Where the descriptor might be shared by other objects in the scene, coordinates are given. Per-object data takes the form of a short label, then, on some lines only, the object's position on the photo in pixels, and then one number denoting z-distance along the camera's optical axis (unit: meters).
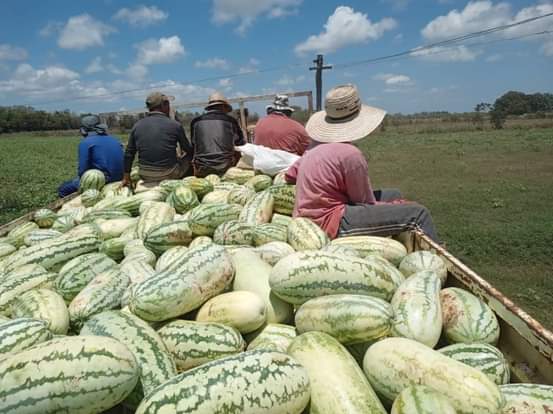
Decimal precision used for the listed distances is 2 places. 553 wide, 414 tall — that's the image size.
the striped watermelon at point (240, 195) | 4.41
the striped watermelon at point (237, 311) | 2.11
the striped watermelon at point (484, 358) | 1.89
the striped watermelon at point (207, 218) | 3.52
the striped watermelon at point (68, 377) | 1.46
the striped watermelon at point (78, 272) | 2.64
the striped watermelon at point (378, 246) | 3.24
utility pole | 21.66
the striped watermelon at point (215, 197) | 4.66
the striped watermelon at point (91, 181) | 6.39
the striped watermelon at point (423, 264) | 2.87
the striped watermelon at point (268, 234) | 3.24
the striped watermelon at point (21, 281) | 2.62
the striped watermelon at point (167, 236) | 3.32
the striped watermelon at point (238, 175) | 5.77
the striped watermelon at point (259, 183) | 5.06
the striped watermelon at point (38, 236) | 4.05
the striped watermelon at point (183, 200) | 4.39
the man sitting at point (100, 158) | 7.08
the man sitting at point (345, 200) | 3.78
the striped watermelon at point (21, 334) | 1.83
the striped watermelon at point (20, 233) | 4.41
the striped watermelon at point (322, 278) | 2.21
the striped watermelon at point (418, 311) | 2.03
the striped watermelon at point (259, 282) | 2.33
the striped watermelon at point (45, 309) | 2.19
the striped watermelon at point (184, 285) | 2.10
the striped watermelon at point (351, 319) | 1.95
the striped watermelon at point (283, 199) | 4.25
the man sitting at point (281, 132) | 6.34
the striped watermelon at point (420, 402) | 1.44
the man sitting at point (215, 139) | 6.47
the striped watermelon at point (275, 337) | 2.06
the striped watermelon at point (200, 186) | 4.84
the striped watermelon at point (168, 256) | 2.91
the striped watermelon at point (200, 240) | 3.34
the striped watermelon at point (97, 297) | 2.29
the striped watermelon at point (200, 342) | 1.92
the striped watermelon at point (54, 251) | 3.18
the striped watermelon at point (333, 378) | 1.60
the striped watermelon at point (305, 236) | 3.05
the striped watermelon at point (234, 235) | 3.27
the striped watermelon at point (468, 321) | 2.18
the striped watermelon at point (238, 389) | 1.46
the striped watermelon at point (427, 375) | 1.58
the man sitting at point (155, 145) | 6.39
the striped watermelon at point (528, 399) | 1.63
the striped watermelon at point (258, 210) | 3.74
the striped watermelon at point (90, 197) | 5.63
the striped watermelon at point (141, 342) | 1.74
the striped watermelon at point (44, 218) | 4.94
